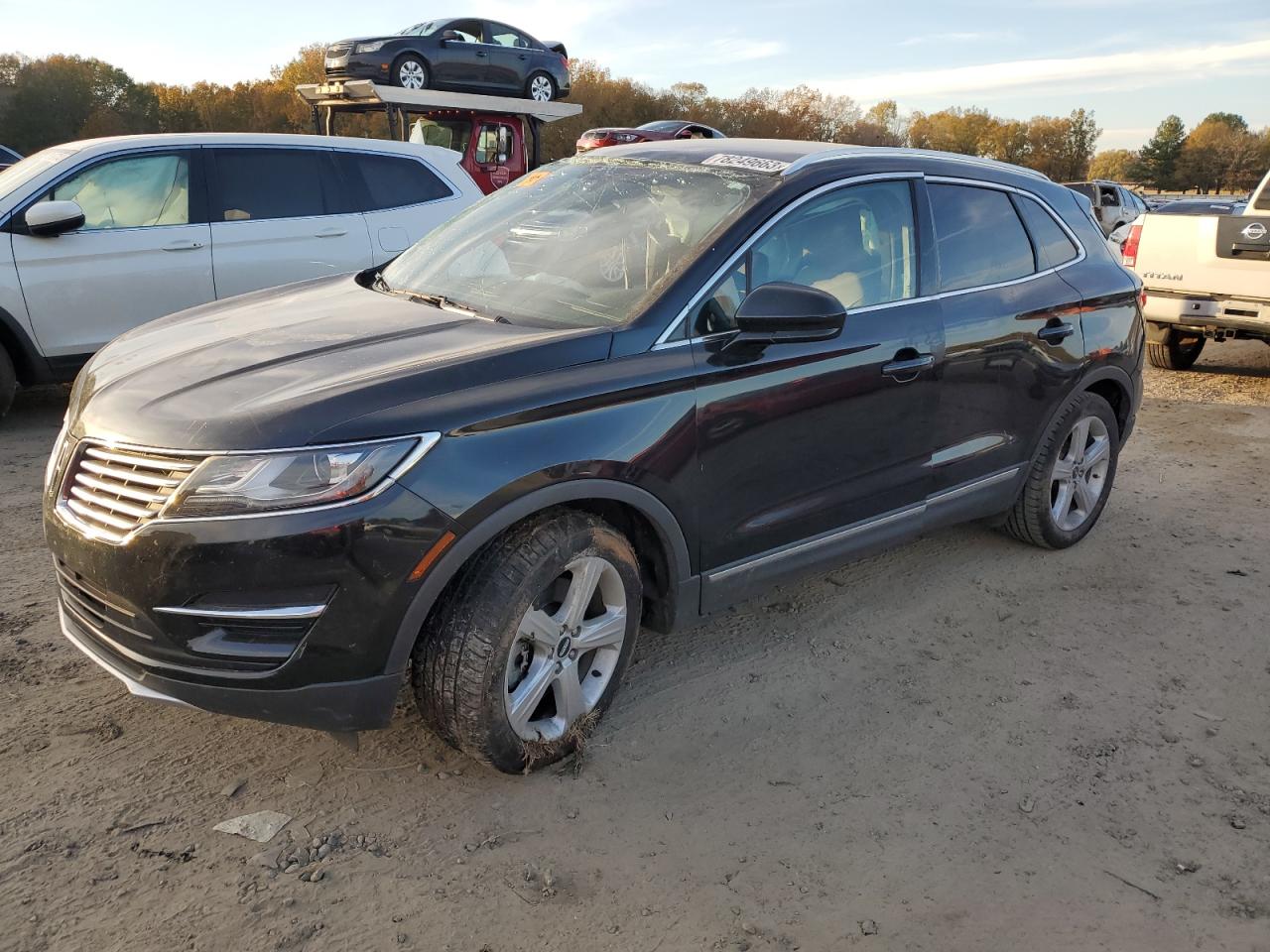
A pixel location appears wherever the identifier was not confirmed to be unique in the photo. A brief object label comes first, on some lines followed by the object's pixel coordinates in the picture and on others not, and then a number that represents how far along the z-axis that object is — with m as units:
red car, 18.05
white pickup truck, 8.18
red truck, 13.79
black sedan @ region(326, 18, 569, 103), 15.83
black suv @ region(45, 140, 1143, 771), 2.50
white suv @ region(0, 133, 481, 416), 5.99
